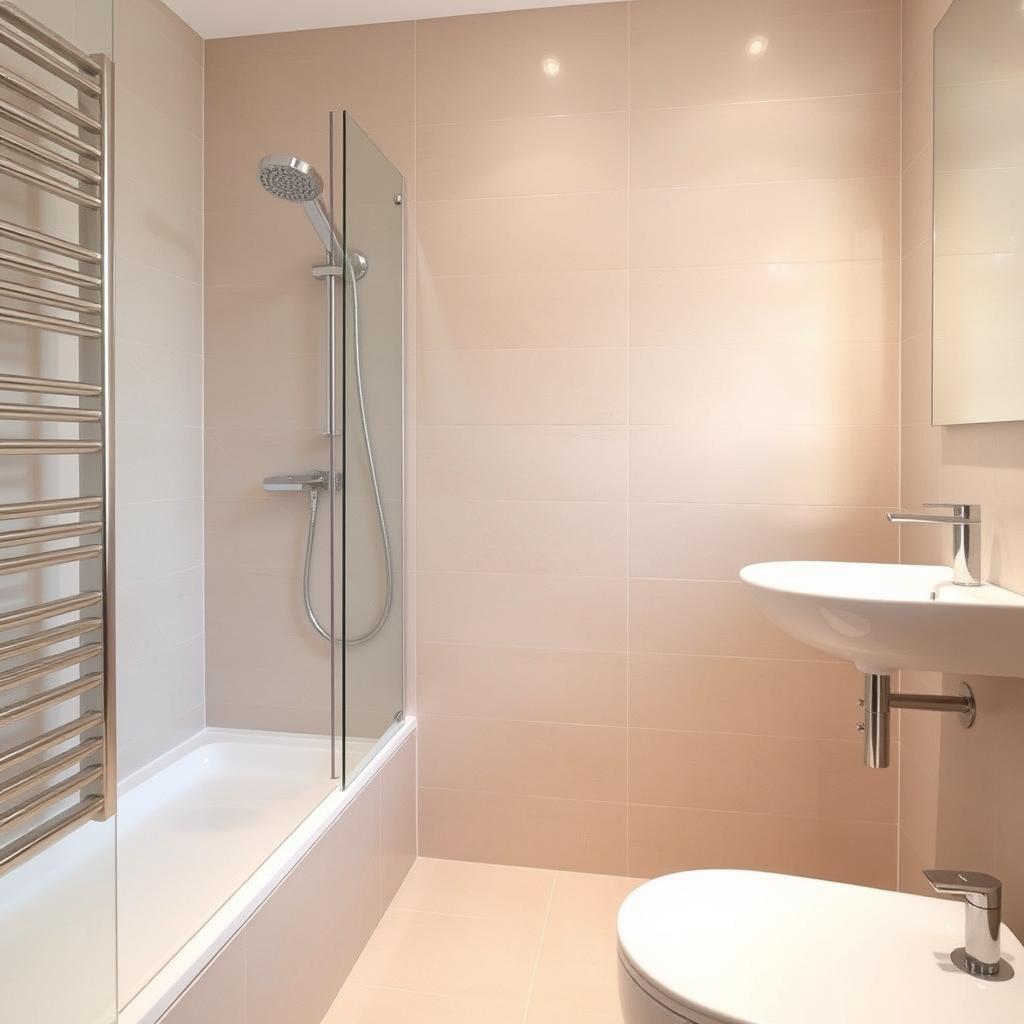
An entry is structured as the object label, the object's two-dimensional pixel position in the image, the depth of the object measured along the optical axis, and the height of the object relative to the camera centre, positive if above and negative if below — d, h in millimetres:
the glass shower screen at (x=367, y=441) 1765 +133
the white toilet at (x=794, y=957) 1002 -660
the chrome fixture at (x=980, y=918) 1069 -595
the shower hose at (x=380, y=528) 1844 -104
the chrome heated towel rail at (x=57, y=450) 922 +57
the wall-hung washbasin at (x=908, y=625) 1086 -198
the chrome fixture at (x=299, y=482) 2008 +36
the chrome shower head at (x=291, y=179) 1737 +729
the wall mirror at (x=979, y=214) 1304 +520
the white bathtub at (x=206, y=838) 1172 -718
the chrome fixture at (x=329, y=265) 1760 +552
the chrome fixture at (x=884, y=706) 1439 -396
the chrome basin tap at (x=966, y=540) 1419 -86
